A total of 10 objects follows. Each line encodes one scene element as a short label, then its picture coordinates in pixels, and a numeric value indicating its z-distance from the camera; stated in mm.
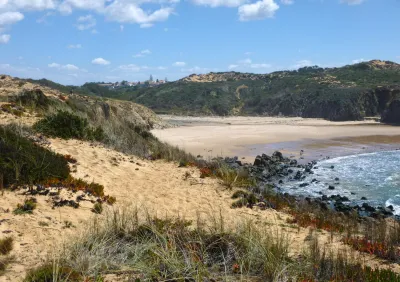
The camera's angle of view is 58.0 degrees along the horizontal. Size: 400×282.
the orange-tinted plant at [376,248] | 5762
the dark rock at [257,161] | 21033
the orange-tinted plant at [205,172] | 11753
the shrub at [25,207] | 6566
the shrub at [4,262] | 4445
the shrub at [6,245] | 5031
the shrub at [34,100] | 15389
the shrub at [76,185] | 8117
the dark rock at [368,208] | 13033
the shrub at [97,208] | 7570
